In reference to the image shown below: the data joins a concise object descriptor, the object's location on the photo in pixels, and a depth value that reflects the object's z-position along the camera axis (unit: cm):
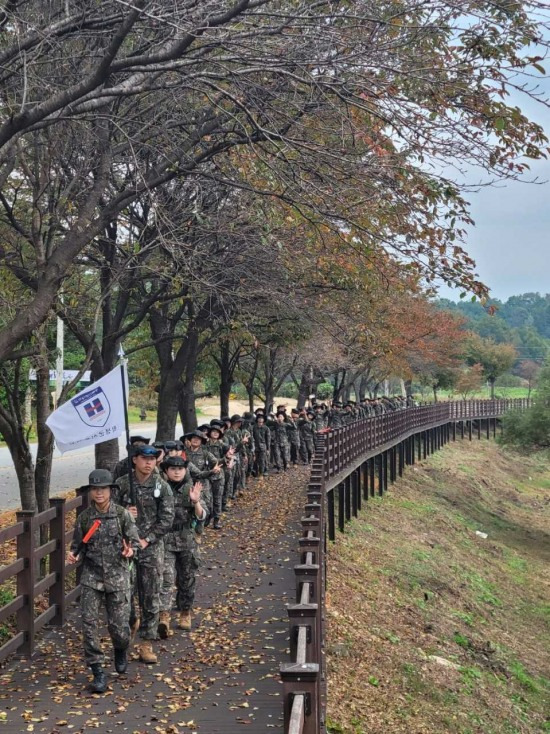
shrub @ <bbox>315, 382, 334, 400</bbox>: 7434
